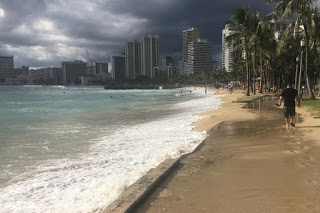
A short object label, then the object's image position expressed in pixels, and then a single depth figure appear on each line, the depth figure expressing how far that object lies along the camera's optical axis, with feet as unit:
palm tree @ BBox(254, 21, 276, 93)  107.79
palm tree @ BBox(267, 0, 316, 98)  66.85
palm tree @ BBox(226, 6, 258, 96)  106.11
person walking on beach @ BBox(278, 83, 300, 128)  30.50
